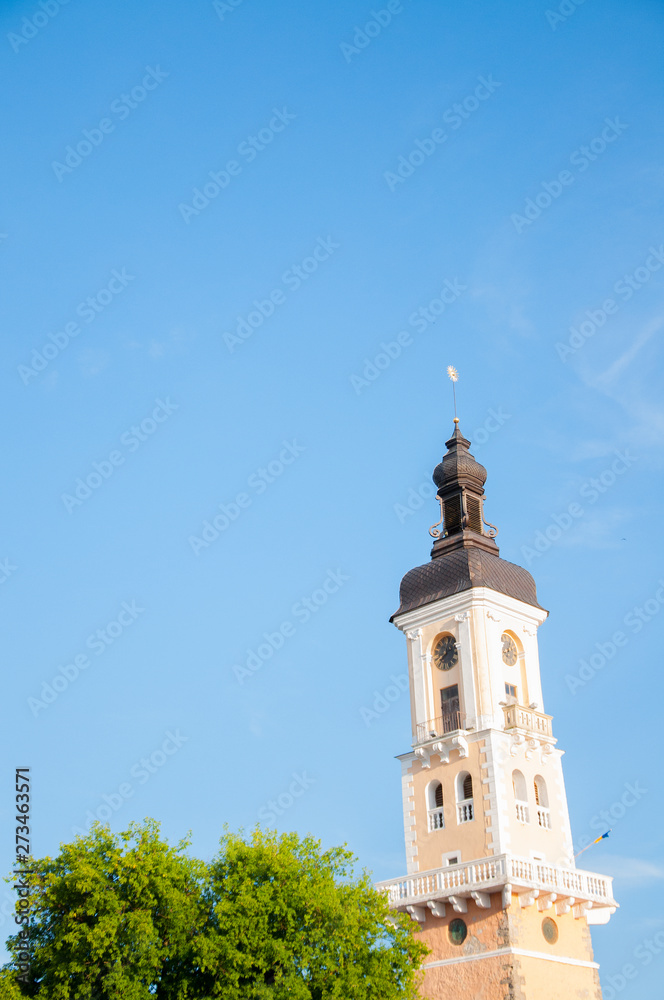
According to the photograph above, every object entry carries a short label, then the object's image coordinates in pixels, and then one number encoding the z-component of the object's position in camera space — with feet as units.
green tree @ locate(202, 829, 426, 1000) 129.90
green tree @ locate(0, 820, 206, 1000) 131.13
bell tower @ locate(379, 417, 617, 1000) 160.56
